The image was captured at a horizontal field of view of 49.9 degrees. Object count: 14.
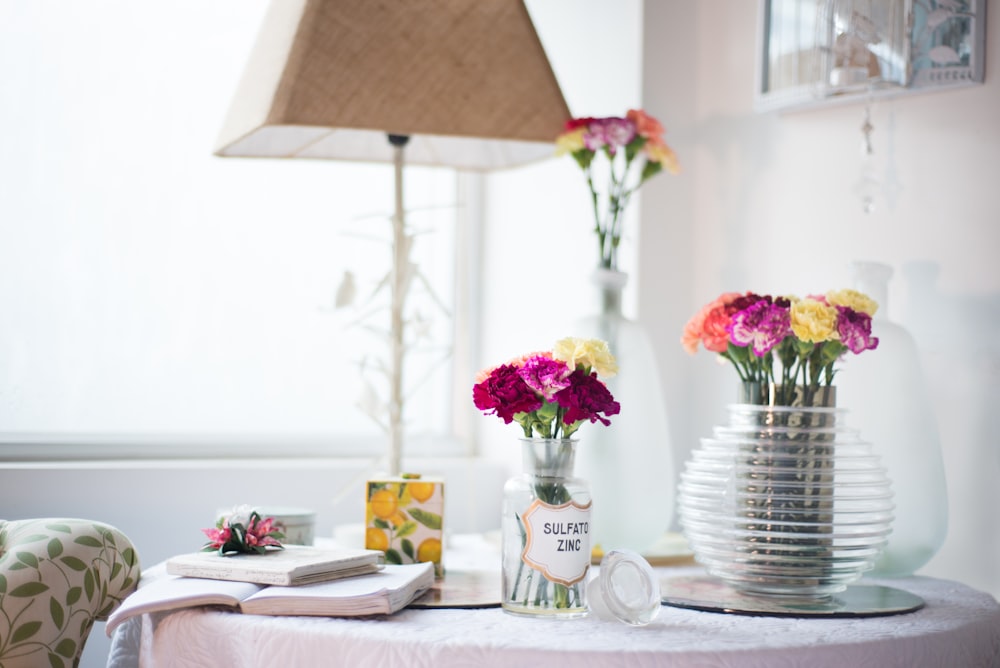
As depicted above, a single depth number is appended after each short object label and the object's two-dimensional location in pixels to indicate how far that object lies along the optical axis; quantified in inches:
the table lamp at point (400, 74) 54.2
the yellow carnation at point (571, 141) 60.2
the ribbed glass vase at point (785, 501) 46.7
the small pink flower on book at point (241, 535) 46.7
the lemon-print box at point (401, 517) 51.4
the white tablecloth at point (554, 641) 37.1
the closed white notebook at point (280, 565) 42.9
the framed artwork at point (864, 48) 57.0
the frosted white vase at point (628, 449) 58.1
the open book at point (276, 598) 40.6
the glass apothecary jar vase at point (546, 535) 42.0
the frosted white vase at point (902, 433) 54.8
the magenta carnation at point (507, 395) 41.9
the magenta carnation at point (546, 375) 41.7
